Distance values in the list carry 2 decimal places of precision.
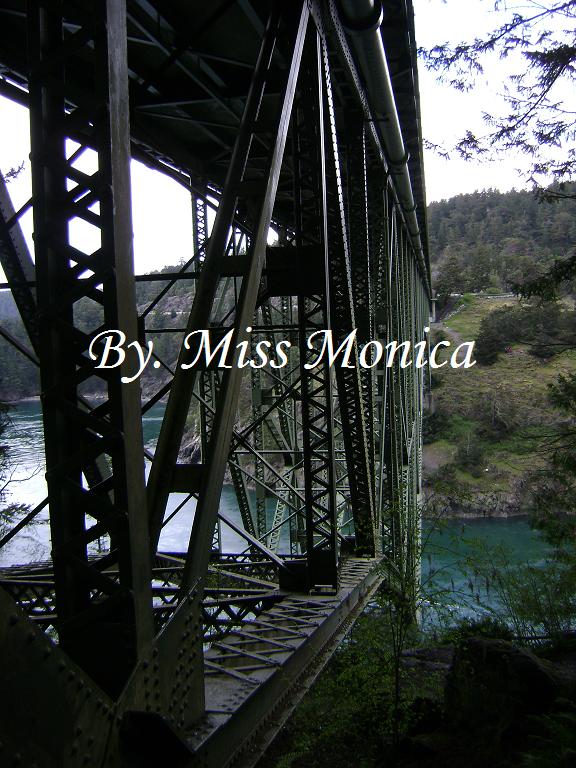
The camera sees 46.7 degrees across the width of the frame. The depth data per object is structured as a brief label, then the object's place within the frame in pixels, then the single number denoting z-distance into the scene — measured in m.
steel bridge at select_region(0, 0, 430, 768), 2.27
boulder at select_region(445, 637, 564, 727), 5.65
